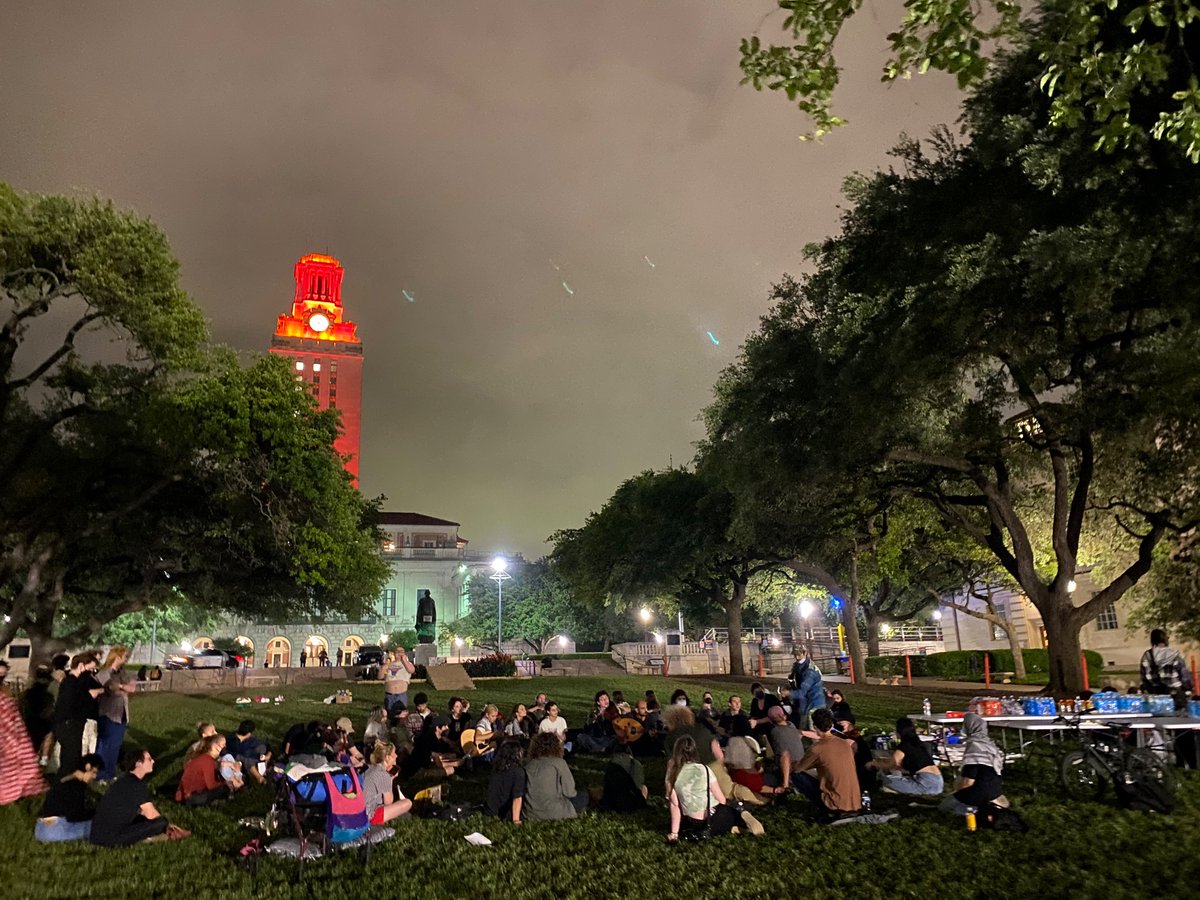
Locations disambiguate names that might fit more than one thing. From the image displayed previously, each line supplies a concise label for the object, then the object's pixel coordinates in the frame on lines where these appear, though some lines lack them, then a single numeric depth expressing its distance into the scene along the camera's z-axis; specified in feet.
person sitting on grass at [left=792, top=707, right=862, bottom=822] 32.19
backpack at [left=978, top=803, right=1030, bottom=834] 29.58
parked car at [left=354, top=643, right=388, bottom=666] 148.70
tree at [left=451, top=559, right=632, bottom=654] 280.72
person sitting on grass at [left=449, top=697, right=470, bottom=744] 50.34
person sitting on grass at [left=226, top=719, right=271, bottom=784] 42.43
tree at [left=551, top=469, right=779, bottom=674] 132.67
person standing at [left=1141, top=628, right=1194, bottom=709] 43.34
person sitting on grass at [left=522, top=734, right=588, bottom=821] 33.58
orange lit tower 362.33
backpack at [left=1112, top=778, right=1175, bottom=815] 31.24
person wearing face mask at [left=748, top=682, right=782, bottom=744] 48.34
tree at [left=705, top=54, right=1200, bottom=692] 49.26
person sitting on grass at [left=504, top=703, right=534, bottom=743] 49.65
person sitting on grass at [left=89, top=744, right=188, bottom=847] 30.30
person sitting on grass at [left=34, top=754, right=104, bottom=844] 31.32
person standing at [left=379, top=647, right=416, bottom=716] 57.36
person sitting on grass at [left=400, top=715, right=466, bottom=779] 44.62
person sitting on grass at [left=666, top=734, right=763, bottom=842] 30.25
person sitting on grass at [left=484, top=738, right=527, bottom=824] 33.60
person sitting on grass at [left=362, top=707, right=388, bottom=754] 45.27
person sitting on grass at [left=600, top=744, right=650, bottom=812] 35.58
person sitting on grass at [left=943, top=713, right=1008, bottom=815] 30.40
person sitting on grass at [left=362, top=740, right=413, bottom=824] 32.19
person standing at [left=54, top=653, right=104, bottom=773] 36.01
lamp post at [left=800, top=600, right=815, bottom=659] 164.55
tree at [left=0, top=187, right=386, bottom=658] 79.25
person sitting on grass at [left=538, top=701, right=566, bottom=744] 47.47
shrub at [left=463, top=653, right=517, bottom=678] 129.90
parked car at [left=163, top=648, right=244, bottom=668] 166.30
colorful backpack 29.12
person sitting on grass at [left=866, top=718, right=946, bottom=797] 35.37
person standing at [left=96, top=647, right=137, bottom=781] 42.39
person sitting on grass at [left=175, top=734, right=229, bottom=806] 38.09
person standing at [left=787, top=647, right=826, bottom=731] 52.03
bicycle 31.99
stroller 28.63
